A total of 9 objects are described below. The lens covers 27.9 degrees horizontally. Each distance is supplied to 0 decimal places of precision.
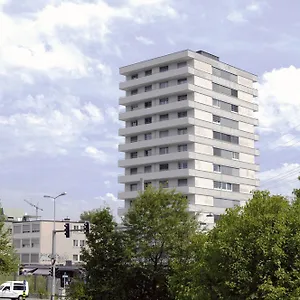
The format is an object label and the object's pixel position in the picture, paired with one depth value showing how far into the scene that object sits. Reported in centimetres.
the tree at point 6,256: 4944
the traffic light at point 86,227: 4218
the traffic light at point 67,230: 4961
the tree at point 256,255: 2508
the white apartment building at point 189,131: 10038
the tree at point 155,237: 3816
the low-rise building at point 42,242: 11325
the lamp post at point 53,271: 5738
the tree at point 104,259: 3922
